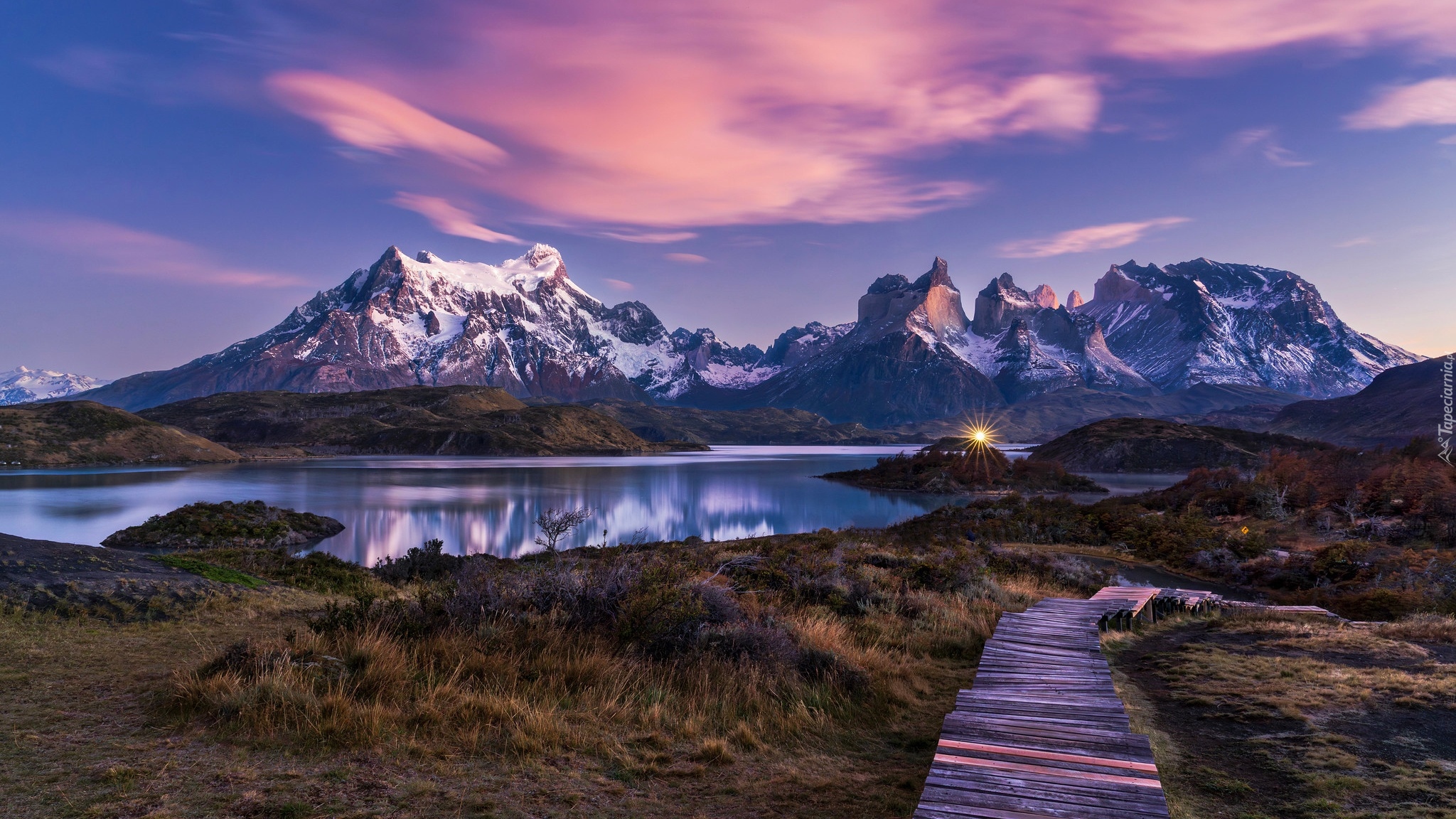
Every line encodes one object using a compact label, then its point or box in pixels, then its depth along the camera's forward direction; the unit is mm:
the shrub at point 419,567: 24938
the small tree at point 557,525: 13016
